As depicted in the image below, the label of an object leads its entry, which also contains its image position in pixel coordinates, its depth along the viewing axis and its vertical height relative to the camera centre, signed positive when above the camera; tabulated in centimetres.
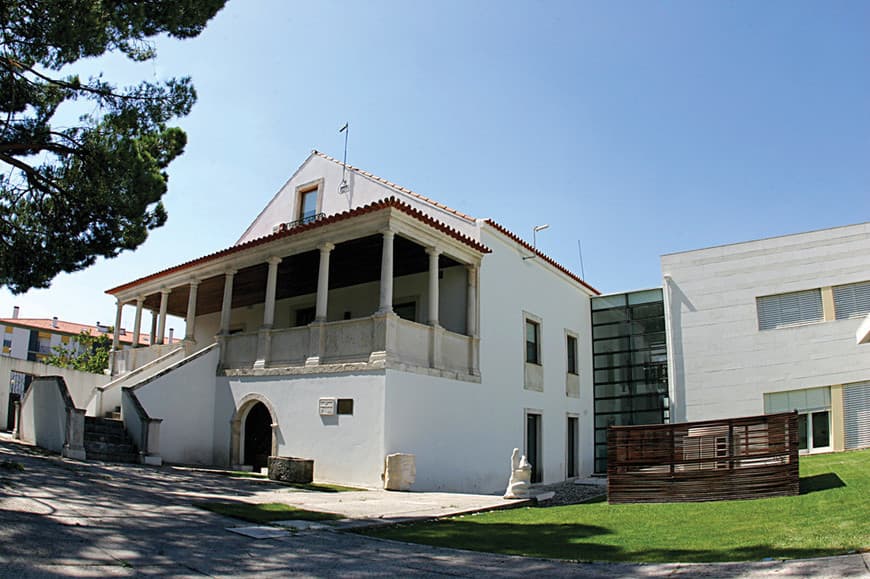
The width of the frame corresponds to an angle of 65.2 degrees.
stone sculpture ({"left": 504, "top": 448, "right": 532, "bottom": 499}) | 1311 -138
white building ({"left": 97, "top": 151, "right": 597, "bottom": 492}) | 1520 +139
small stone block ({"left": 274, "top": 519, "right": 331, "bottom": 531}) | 831 -147
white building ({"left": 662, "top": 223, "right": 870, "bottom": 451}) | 1991 +256
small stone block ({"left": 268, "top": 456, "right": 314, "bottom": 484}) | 1410 -132
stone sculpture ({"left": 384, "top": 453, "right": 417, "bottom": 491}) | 1397 -132
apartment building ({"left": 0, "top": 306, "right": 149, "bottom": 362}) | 6556 +632
